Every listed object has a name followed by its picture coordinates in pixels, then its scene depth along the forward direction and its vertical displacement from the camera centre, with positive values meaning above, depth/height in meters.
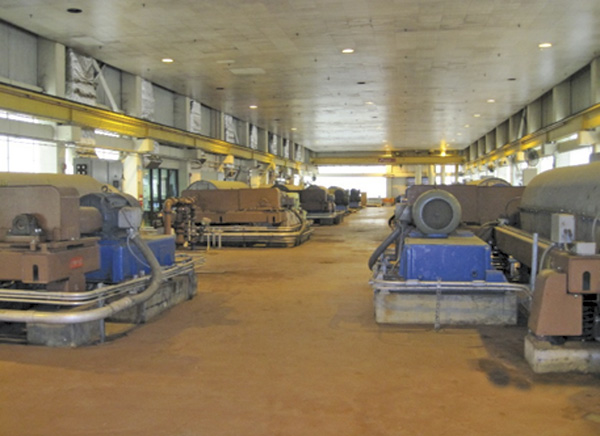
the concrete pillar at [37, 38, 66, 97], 12.59 +3.28
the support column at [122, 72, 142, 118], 16.42 +3.39
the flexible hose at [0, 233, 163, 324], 5.16 -1.01
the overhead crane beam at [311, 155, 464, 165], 45.69 +3.94
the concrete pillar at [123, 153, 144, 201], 17.23 +1.03
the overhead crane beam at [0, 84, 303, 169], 11.38 +2.34
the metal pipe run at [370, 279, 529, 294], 6.00 -0.88
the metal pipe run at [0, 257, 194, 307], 5.32 -0.86
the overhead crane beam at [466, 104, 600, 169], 15.30 +2.59
